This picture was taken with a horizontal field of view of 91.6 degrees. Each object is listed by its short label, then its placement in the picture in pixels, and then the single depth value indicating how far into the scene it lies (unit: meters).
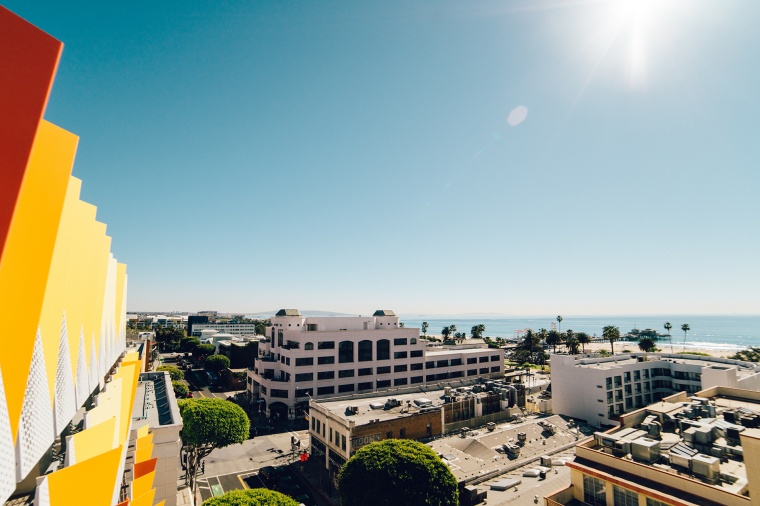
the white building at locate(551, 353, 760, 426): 59.59
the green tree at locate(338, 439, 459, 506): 28.84
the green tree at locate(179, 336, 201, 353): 123.62
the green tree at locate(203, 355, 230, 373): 91.81
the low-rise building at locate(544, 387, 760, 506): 20.06
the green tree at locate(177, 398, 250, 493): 38.41
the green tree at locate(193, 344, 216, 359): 117.75
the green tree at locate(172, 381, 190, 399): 62.50
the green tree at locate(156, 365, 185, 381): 76.34
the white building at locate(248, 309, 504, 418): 66.62
